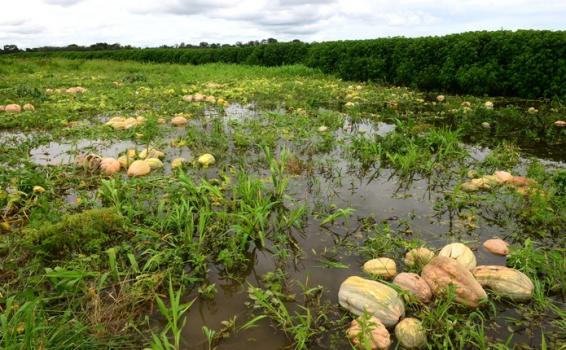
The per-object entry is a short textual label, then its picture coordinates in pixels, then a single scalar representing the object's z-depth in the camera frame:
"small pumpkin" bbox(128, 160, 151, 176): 4.31
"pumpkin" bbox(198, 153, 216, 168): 4.75
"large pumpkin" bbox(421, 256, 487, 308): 2.37
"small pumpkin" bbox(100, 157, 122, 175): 4.31
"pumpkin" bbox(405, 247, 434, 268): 2.74
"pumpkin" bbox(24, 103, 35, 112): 7.83
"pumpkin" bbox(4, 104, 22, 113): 7.64
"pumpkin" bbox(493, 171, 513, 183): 4.09
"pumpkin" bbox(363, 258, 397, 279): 2.66
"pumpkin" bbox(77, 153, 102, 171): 4.45
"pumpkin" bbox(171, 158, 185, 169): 4.53
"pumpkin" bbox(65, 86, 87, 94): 10.66
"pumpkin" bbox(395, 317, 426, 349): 2.10
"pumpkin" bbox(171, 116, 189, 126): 6.99
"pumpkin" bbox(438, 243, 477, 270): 2.68
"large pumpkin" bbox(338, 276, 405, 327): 2.24
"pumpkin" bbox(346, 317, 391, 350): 2.05
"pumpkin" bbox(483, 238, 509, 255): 2.97
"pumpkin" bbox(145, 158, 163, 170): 4.58
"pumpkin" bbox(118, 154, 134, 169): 4.57
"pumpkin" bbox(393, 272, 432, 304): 2.41
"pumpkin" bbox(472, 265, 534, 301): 2.43
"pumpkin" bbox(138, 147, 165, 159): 4.87
